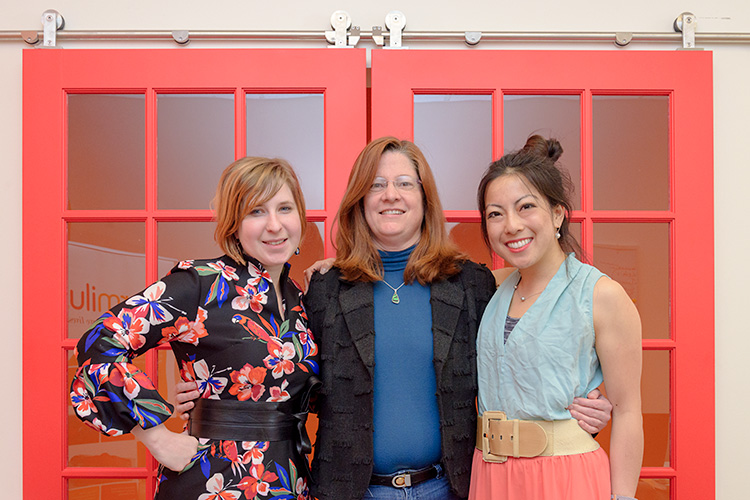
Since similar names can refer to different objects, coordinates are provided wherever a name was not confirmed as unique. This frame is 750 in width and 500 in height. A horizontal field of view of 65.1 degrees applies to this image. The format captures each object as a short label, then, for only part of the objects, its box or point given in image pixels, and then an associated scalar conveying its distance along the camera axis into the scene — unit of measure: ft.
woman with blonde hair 5.12
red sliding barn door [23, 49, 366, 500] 7.66
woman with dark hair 5.47
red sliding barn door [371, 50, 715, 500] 7.70
